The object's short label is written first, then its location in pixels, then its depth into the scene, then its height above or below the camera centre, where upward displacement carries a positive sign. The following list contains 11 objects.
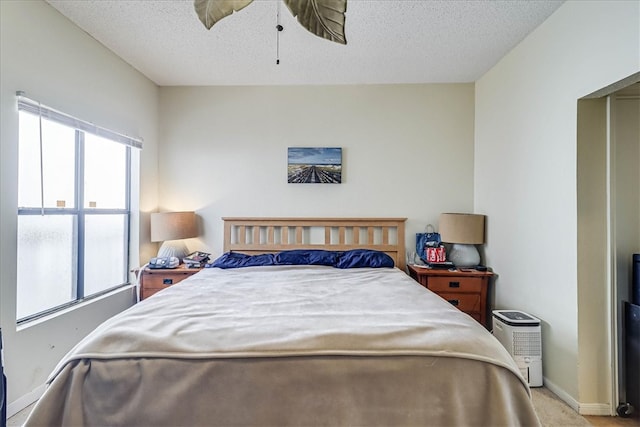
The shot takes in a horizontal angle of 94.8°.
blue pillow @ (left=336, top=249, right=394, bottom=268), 2.75 -0.43
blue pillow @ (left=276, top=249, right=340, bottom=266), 2.81 -0.41
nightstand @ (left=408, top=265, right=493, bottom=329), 2.77 -0.68
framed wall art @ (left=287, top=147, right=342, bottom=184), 3.20 +0.55
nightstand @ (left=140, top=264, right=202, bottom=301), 2.82 -0.60
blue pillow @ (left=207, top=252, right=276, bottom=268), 2.72 -0.43
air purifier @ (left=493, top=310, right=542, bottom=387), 2.13 -0.96
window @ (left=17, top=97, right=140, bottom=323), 1.97 +0.05
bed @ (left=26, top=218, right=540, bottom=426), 1.05 -0.59
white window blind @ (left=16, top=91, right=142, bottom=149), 1.87 +0.71
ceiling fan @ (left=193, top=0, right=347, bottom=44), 0.73 +0.51
